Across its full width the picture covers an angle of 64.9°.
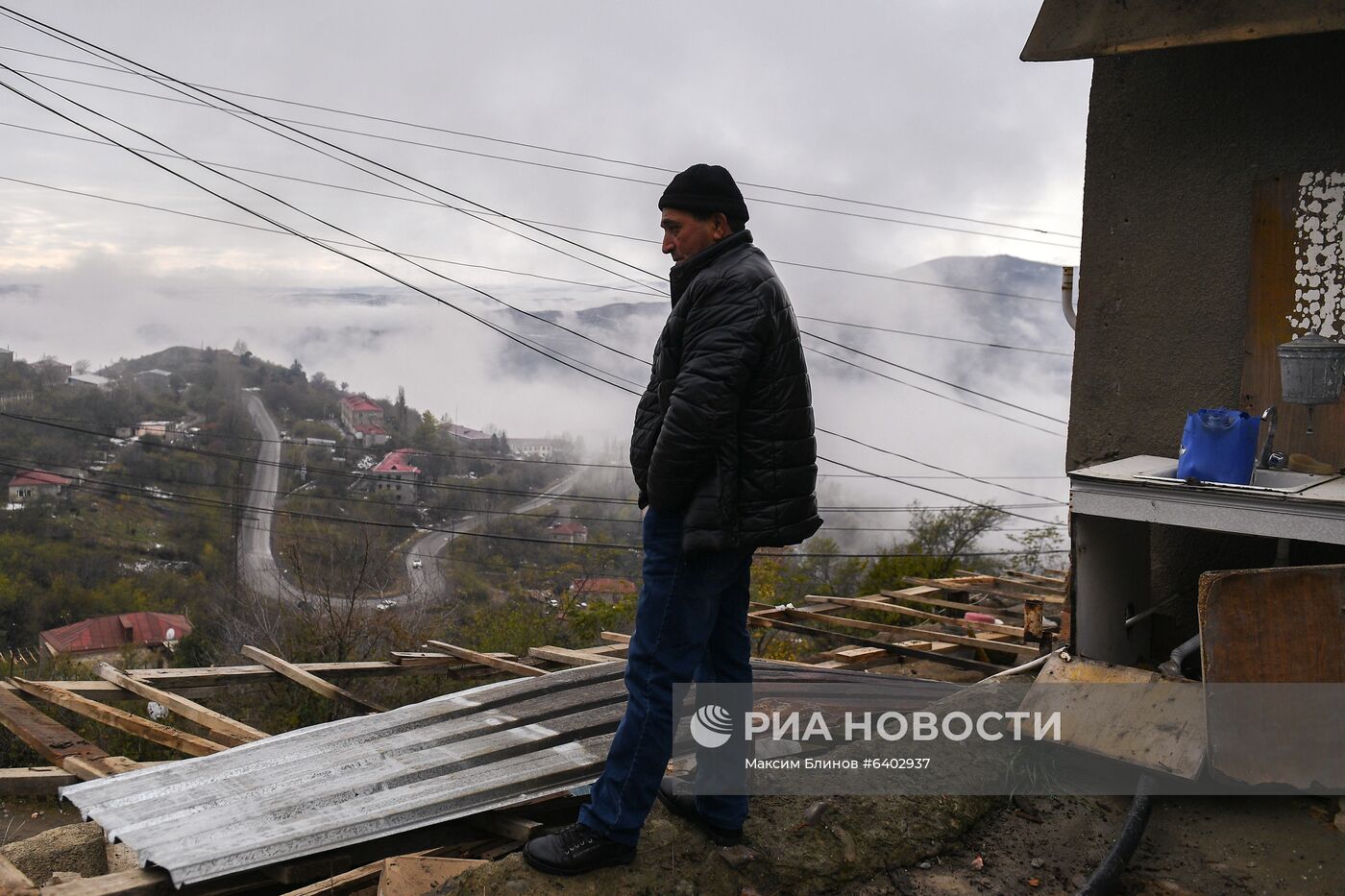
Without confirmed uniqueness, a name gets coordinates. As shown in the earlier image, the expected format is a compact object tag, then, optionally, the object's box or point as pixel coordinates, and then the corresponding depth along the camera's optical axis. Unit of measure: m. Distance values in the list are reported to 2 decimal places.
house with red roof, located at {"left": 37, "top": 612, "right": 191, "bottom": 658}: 32.09
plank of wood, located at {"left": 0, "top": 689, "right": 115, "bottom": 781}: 4.22
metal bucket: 3.91
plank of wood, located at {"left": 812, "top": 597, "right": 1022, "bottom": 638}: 7.53
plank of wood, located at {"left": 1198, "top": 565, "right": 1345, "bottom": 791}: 3.45
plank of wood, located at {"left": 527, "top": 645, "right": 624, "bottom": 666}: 6.34
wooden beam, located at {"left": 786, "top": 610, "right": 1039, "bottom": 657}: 6.49
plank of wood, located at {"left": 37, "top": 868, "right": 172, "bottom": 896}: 2.81
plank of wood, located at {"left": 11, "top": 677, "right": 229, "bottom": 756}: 4.45
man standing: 2.84
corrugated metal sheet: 3.09
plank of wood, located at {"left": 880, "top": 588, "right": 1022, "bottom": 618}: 8.85
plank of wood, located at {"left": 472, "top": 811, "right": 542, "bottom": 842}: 3.40
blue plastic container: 3.68
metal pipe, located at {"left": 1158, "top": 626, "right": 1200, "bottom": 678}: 3.95
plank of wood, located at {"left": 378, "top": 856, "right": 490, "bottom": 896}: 2.90
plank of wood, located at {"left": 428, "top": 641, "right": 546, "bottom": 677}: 5.95
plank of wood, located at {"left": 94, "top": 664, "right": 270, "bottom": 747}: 4.68
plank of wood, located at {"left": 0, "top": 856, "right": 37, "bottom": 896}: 2.77
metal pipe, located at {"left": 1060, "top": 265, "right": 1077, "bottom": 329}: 5.40
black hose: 3.04
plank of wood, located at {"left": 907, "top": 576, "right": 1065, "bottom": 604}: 9.03
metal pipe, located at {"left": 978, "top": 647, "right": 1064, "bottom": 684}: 4.77
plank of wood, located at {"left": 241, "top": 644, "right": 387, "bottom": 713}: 5.68
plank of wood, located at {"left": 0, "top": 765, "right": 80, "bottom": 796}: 4.51
